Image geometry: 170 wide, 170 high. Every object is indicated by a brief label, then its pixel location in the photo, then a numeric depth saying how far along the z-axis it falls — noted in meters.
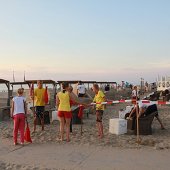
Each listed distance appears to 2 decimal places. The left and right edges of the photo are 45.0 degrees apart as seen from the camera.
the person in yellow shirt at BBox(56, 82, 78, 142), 5.57
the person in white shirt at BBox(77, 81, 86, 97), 12.58
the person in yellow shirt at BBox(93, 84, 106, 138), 5.98
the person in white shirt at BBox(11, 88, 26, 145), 5.52
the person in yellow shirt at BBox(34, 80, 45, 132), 6.77
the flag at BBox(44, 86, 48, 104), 6.81
